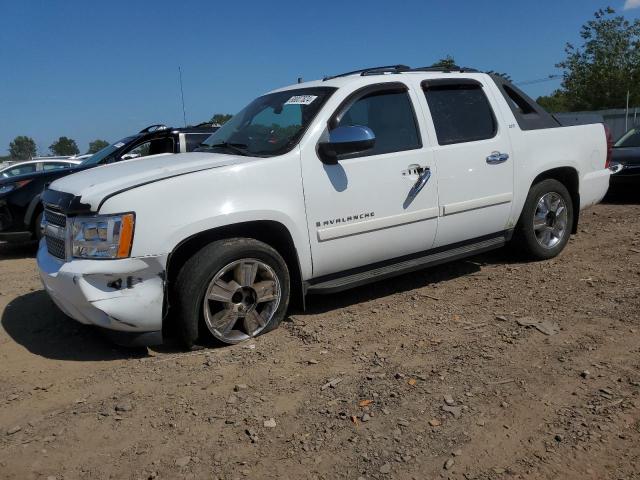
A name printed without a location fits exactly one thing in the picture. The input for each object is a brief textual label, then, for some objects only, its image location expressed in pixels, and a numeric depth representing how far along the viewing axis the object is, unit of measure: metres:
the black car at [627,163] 9.14
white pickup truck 3.46
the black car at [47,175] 6.93
